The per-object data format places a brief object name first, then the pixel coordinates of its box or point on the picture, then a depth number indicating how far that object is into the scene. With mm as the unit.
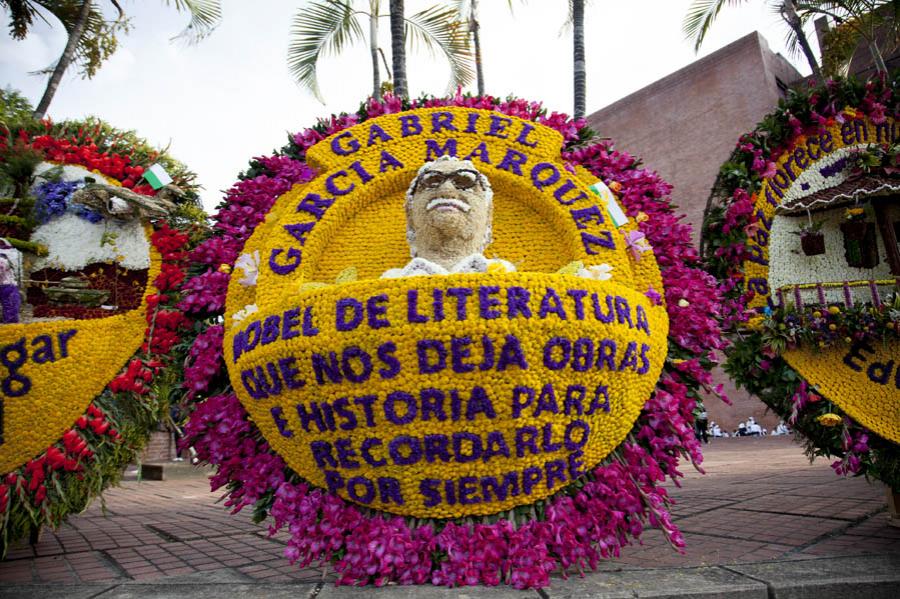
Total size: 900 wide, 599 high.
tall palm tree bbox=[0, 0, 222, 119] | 7910
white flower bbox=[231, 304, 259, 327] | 3043
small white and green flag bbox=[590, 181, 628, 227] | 3330
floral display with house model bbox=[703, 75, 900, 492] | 3350
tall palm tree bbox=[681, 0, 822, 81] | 9383
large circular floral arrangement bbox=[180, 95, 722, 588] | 2525
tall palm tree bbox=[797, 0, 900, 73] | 7863
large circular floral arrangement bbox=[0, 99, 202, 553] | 2926
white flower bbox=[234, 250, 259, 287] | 3195
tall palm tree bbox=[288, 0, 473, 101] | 9266
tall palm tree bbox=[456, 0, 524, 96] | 12203
